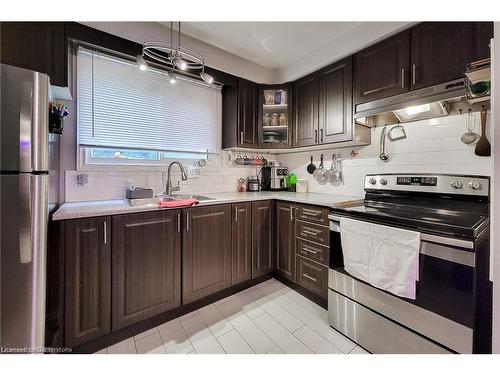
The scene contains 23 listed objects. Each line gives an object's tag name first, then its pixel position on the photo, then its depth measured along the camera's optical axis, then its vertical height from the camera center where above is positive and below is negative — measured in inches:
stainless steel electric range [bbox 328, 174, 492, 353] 40.6 -20.5
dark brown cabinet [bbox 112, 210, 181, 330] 55.3 -22.8
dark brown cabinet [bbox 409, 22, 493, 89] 49.1 +33.8
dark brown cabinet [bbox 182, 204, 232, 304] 66.7 -22.5
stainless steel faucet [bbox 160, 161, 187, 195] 80.4 +0.9
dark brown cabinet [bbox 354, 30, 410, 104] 61.6 +35.9
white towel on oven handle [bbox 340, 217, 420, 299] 45.8 -16.8
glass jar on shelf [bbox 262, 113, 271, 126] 101.3 +30.4
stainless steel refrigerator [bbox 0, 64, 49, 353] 37.5 -3.7
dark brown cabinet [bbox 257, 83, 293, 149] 98.6 +31.5
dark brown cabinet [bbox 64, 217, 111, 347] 49.2 -23.0
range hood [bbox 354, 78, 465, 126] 53.2 +22.9
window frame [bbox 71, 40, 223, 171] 65.3 +9.1
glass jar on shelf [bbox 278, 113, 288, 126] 100.0 +30.0
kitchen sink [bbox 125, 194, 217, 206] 63.4 -5.5
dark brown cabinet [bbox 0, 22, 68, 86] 45.9 +30.8
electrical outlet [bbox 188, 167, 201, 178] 90.6 +4.9
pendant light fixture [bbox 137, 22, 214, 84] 58.7 +36.4
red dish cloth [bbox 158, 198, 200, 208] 61.7 -6.0
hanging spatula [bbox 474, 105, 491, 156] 55.1 +10.6
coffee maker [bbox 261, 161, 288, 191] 107.7 +3.9
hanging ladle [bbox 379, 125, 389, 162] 75.7 +13.7
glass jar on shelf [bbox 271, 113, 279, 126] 101.6 +30.3
